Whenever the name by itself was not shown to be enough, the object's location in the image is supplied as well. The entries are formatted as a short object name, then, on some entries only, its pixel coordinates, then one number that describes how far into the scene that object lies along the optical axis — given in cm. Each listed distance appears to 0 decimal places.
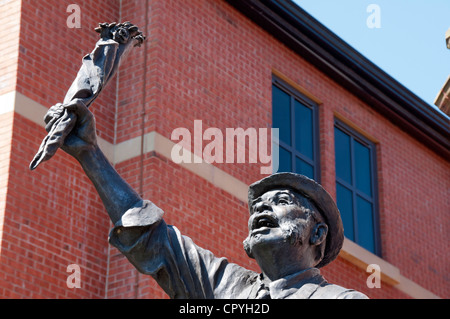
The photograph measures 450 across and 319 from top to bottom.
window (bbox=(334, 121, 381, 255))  1847
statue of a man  607
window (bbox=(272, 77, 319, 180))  1727
